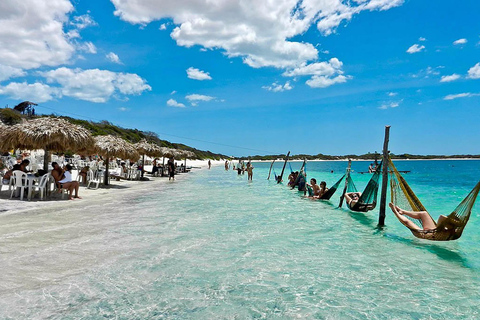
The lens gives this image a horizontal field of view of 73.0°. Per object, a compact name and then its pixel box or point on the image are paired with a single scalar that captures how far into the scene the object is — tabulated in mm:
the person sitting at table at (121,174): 16078
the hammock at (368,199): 8523
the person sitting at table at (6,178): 8898
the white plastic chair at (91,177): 12012
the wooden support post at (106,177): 13420
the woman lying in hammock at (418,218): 5371
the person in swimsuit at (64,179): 8906
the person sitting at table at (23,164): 8647
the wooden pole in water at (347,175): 10225
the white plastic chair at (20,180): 8070
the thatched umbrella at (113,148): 12680
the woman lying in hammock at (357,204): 8758
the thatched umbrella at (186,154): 29609
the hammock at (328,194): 11067
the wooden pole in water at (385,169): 7124
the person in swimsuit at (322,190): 11906
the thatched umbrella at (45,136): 8758
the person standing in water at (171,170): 19500
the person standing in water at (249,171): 23312
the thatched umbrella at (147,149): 19438
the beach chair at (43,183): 8375
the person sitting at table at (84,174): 12766
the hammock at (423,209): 5016
